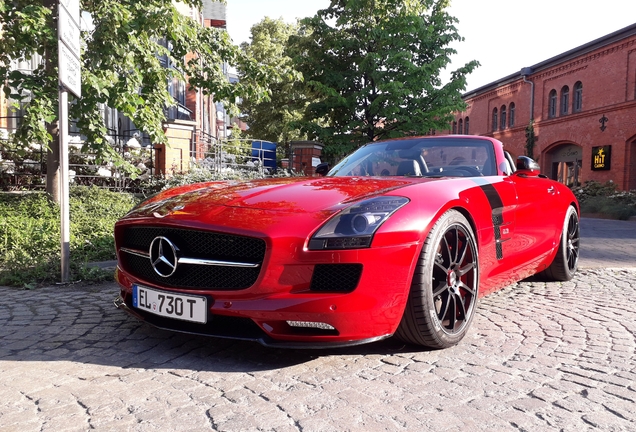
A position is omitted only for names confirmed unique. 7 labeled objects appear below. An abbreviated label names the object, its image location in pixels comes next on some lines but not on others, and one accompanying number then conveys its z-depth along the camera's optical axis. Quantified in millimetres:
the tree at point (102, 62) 6855
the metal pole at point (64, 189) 4770
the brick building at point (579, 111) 24250
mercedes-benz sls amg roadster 2609
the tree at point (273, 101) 27938
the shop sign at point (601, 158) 25062
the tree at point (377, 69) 16703
